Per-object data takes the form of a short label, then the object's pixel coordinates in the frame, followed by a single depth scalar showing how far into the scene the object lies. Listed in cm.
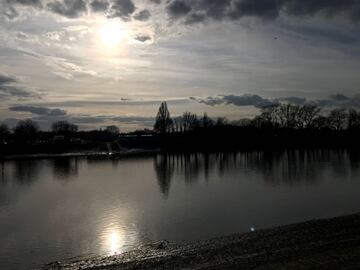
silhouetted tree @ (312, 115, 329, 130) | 15352
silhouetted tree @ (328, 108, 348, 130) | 15775
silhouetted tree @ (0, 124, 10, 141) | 14450
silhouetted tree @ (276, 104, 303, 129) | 15588
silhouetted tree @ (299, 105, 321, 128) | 15588
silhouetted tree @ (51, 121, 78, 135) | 19380
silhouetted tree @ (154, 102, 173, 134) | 14475
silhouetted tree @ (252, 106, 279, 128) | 15627
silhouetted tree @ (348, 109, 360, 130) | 15432
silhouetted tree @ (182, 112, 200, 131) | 15805
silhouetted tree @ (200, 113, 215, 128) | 15348
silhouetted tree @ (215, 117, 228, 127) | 15311
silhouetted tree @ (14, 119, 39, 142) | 14681
